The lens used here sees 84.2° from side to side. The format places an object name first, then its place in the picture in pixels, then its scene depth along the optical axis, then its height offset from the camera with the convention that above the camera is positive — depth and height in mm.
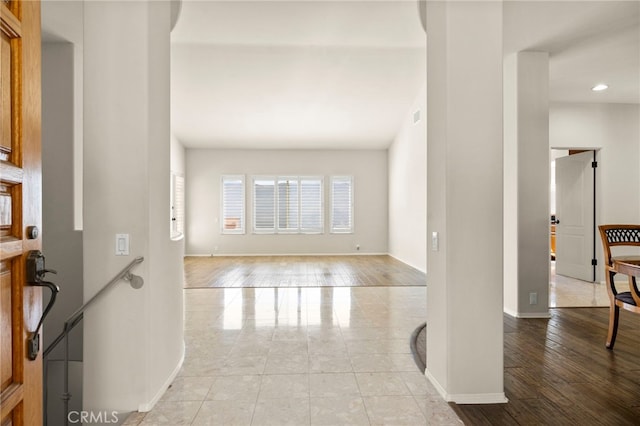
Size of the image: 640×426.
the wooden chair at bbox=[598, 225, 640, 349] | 2860 -499
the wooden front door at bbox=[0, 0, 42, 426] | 995 +47
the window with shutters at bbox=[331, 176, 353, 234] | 10281 +272
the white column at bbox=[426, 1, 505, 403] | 2301 +63
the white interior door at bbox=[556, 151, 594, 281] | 6160 -58
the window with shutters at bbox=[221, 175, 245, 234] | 10117 +232
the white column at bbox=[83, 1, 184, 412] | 2219 +100
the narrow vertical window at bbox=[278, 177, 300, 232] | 10227 +280
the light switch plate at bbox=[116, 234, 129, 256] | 2225 -190
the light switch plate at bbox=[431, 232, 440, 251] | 2453 -206
